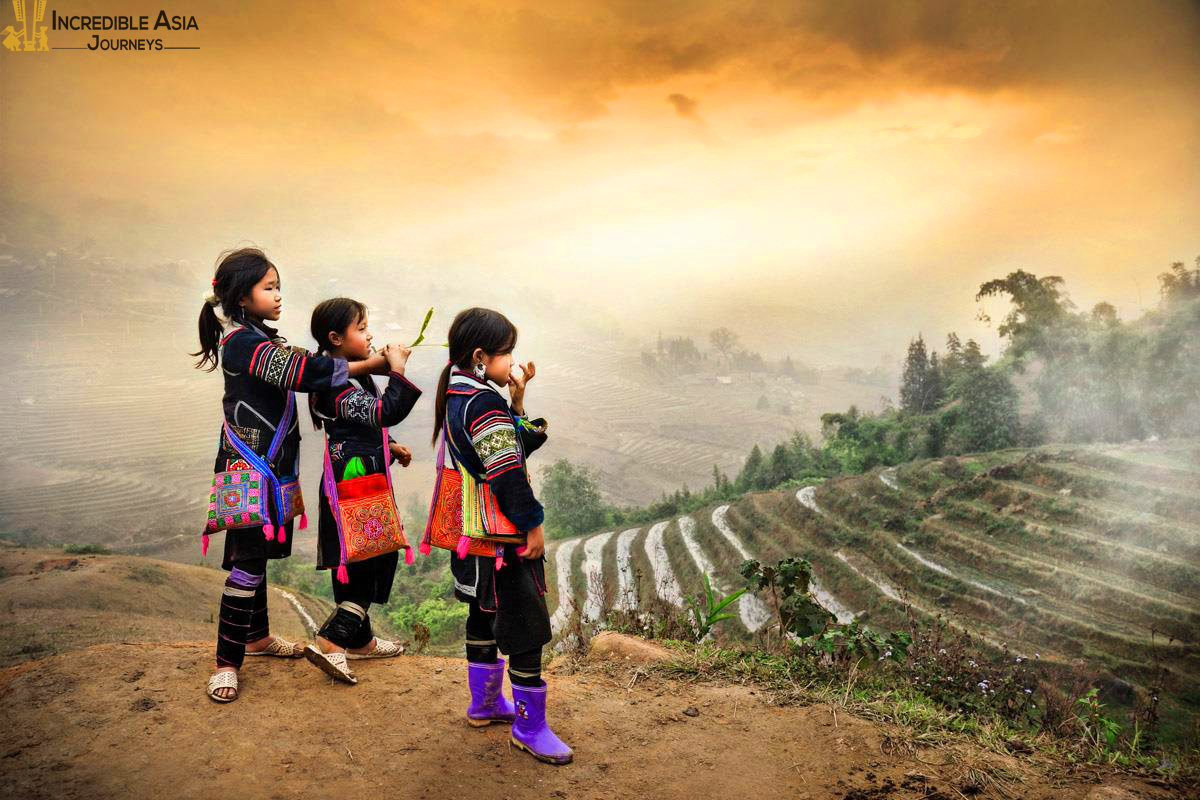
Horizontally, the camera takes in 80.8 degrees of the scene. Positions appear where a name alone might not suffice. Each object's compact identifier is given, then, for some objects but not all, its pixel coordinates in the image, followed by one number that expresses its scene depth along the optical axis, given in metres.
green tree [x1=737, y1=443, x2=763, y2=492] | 36.94
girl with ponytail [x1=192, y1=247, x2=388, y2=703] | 2.60
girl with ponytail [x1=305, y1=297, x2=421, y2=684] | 2.60
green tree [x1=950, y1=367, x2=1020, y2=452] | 29.19
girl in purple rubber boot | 2.38
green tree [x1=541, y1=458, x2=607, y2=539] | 36.25
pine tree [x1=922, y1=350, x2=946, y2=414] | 36.06
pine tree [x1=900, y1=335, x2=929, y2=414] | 37.00
